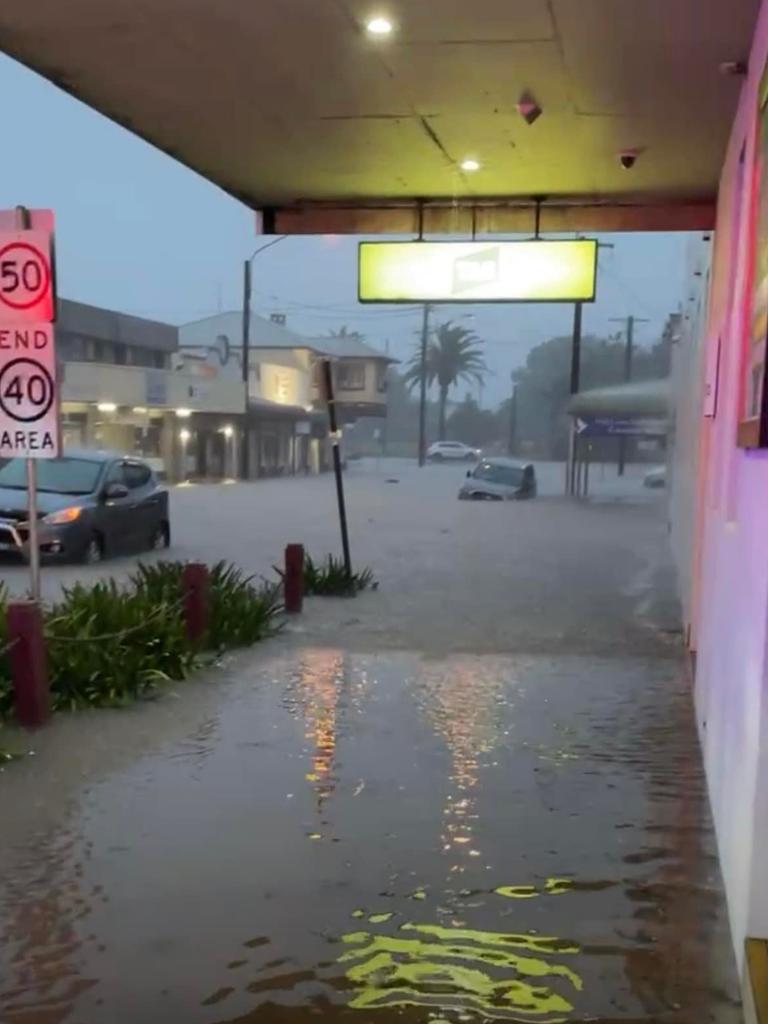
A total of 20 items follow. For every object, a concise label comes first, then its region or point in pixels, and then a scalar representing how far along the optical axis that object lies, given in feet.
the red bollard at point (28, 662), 21.36
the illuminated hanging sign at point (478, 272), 32.35
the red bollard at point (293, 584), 37.83
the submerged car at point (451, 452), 206.18
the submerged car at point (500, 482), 115.65
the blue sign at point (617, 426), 113.60
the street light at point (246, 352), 156.15
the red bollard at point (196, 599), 29.45
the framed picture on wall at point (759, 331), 12.17
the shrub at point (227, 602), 30.66
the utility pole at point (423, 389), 185.06
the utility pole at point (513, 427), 222.69
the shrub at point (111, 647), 23.68
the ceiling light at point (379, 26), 19.26
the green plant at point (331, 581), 42.19
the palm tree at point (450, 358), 242.58
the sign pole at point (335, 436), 42.65
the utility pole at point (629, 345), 204.74
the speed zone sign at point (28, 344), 22.08
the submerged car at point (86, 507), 49.06
